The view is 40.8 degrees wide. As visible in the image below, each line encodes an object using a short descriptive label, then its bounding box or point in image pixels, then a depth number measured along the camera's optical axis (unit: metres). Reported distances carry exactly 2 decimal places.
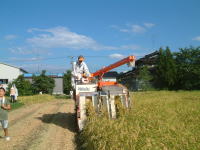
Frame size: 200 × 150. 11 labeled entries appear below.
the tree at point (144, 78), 39.22
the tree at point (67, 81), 46.53
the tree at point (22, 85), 41.37
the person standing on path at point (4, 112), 8.14
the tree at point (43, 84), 42.53
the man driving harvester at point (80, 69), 9.84
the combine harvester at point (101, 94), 8.08
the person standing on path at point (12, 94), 25.56
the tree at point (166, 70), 38.69
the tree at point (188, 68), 37.75
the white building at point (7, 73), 46.41
